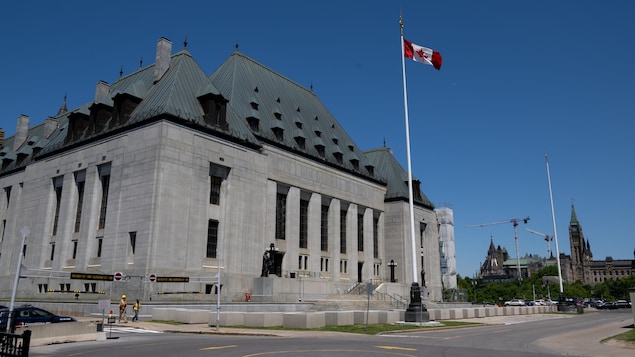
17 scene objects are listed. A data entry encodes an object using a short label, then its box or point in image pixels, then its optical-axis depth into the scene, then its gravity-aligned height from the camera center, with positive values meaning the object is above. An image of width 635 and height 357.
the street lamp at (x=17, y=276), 17.14 +0.76
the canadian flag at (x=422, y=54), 36.28 +16.92
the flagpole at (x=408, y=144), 33.59 +10.52
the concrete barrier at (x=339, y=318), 29.50 -1.19
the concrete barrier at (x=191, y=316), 31.44 -1.14
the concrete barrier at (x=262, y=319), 28.79 -1.21
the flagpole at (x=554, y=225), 63.04 +8.81
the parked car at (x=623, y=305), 100.88 -1.44
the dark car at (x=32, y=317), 24.12 -0.95
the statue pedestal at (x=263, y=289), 47.34 +0.76
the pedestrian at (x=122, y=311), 31.38 -0.84
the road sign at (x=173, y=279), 39.22 +1.38
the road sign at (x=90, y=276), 34.27 +1.37
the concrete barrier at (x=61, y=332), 20.38 -1.43
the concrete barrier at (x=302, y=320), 27.81 -1.22
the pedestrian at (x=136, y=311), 32.11 -0.85
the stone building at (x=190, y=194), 44.16 +10.48
